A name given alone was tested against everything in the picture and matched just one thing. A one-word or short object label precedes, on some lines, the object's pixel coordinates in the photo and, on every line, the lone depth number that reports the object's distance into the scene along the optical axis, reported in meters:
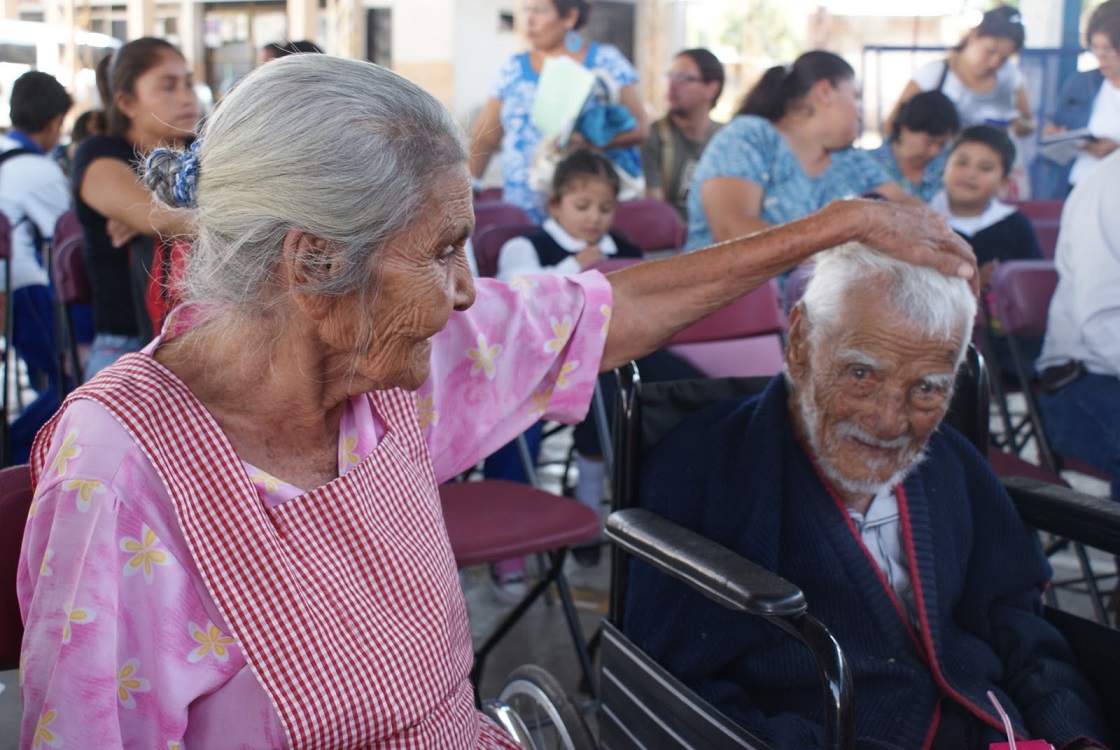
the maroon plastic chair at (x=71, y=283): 3.79
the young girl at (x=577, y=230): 4.18
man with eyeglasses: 6.36
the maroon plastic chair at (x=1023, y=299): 3.52
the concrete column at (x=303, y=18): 13.28
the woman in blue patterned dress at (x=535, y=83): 5.07
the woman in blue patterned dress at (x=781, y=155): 3.78
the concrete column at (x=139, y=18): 13.38
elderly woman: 1.20
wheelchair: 1.53
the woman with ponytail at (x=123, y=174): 3.13
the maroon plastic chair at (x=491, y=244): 4.31
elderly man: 1.84
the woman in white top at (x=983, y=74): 6.12
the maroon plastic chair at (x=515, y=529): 2.57
